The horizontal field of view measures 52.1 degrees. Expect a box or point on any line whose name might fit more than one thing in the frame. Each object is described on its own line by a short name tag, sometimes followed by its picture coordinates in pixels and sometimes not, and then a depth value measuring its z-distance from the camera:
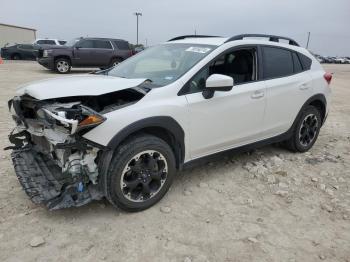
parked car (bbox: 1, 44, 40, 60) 29.75
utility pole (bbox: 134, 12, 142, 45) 56.43
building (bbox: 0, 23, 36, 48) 43.16
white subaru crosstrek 3.21
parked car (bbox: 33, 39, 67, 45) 26.09
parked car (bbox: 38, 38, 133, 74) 16.62
